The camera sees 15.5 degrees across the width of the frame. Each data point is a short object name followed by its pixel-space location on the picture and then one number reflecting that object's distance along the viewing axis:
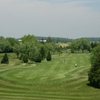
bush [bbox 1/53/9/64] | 123.54
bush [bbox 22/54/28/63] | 127.44
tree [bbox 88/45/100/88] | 60.21
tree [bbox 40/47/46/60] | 134.07
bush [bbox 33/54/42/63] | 129.21
